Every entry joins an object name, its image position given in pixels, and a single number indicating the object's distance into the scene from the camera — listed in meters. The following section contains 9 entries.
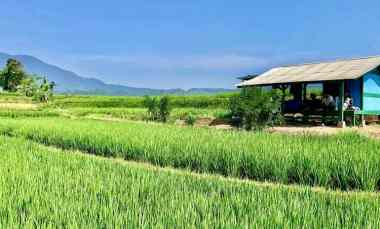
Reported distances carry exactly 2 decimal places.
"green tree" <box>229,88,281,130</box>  15.55
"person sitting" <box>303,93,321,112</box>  17.94
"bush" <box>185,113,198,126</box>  20.66
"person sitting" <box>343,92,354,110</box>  16.62
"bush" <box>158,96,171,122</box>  21.94
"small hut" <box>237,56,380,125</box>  16.34
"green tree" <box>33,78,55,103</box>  53.97
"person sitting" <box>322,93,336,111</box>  17.25
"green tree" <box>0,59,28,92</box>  69.94
